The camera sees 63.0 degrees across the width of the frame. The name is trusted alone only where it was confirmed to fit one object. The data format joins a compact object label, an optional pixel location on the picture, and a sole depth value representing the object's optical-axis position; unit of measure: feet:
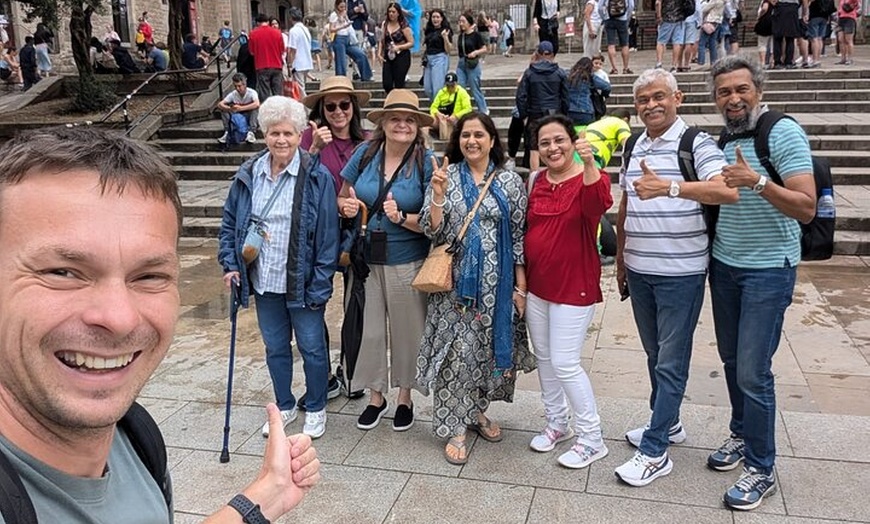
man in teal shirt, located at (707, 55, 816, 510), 9.72
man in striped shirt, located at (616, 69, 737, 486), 10.71
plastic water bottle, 10.12
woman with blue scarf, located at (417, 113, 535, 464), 11.97
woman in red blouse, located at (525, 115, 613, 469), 11.52
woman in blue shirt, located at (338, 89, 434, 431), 12.94
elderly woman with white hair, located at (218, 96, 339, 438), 12.60
